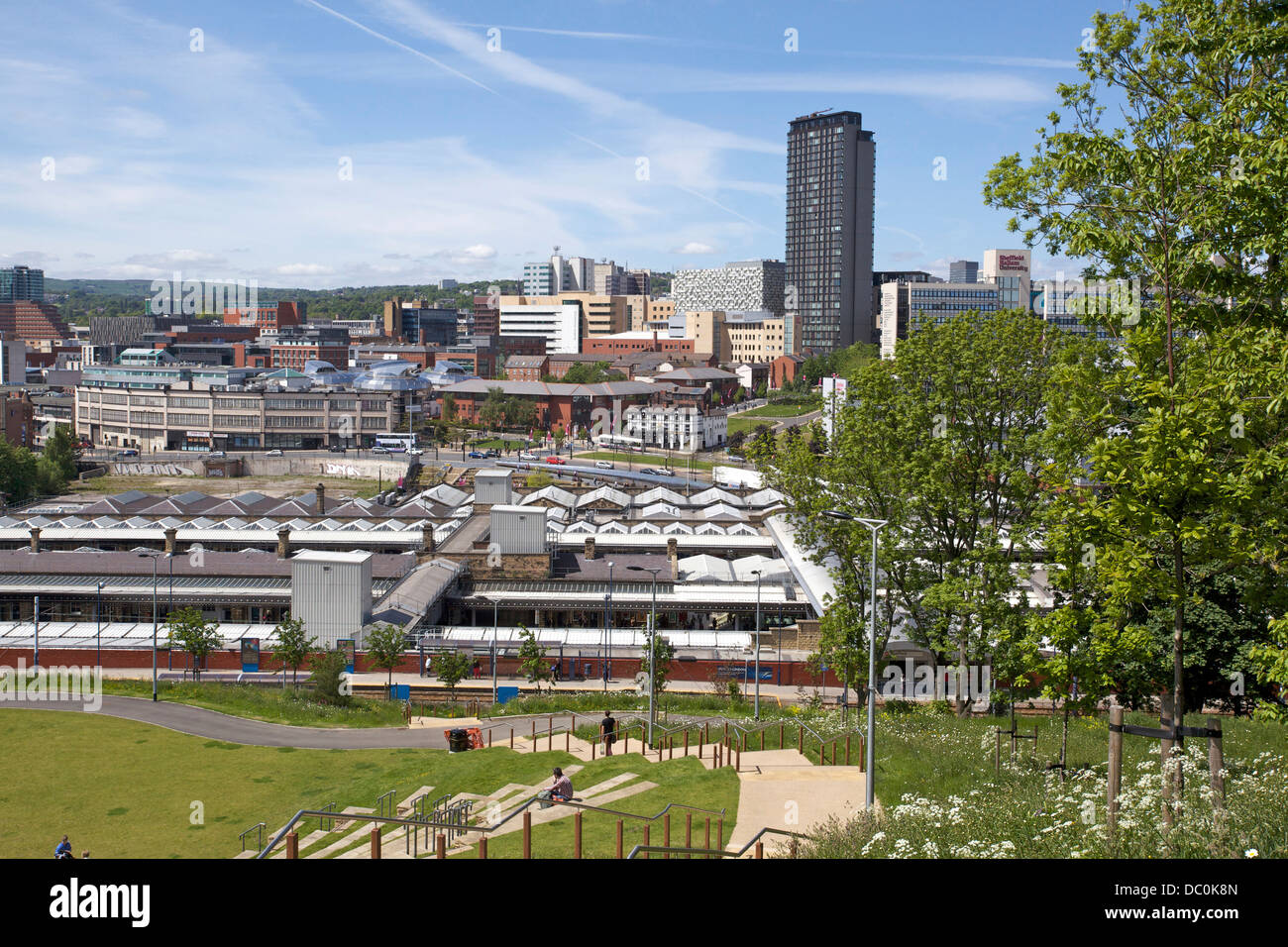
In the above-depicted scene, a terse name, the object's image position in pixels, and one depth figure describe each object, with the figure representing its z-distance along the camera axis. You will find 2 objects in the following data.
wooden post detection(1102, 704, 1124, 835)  11.84
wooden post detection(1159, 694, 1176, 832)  11.31
